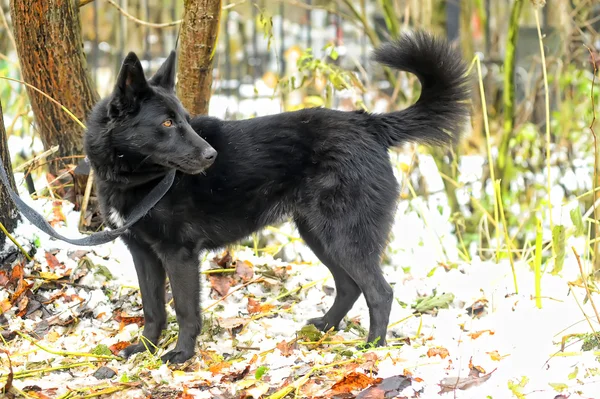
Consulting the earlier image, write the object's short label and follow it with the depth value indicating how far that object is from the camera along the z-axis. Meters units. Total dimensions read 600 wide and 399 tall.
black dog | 5.96
